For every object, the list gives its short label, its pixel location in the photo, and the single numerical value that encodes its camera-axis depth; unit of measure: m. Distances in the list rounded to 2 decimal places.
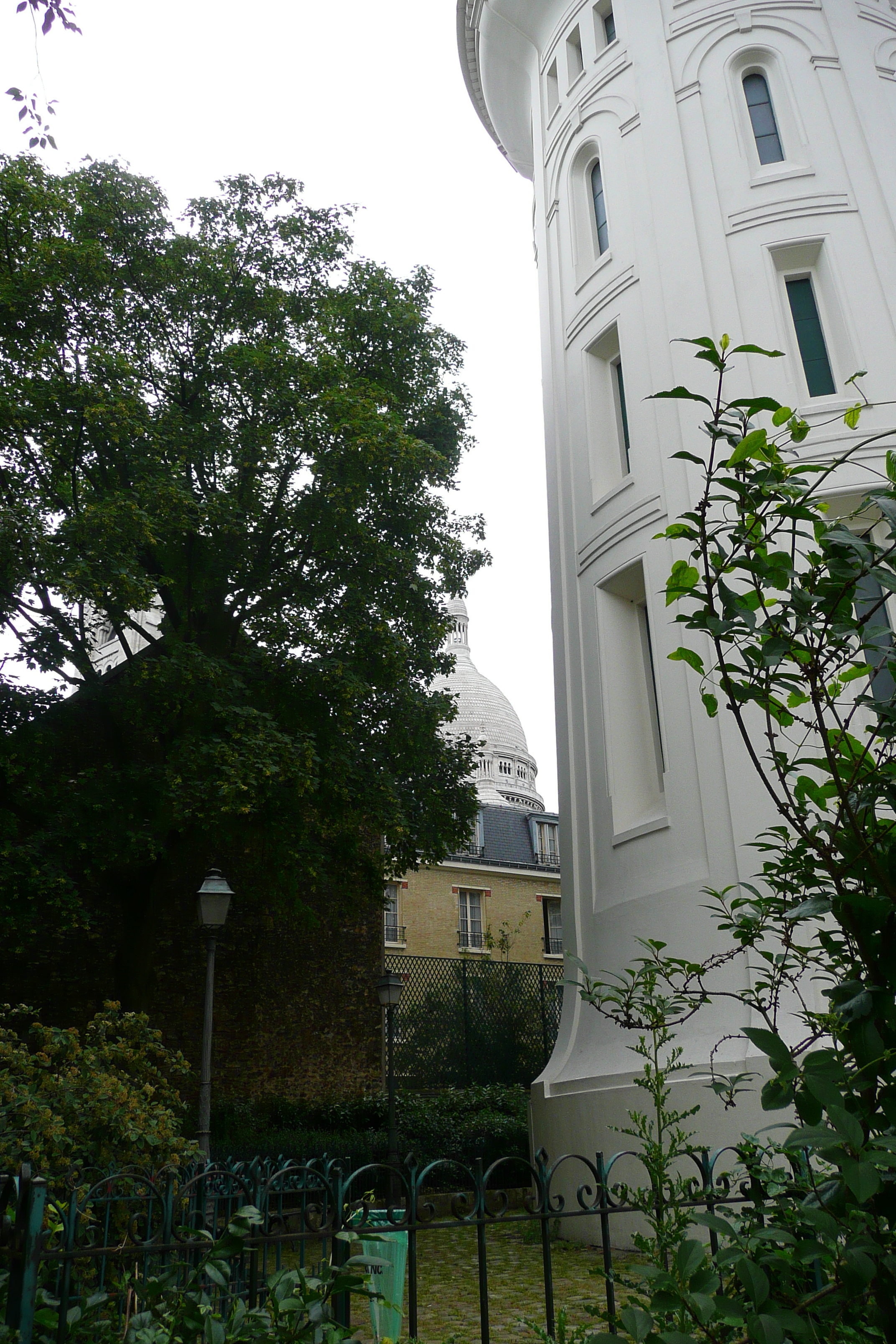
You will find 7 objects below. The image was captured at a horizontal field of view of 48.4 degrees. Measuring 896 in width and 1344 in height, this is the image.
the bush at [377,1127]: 14.79
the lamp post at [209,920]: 10.63
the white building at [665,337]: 10.90
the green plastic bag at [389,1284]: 5.96
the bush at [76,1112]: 6.12
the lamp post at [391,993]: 14.55
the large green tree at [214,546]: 12.88
